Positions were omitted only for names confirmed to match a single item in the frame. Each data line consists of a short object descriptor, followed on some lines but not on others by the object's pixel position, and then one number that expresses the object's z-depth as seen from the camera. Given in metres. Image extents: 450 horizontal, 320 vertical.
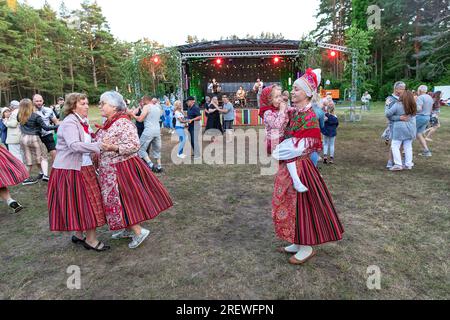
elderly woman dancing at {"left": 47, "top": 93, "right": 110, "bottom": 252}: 3.16
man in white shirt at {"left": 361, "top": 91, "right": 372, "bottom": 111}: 20.83
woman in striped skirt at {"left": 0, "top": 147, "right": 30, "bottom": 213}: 4.54
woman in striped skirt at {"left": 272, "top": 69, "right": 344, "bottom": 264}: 2.83
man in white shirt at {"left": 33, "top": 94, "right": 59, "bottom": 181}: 6.22
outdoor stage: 24.42
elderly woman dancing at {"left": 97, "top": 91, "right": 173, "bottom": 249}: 3.17
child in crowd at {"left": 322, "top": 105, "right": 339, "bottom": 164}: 6.92
